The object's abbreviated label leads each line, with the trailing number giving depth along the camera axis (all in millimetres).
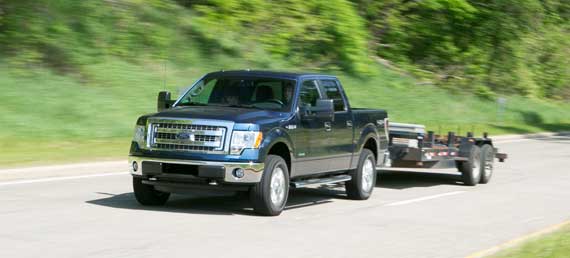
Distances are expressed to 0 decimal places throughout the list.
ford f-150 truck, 11539
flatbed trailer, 16281
